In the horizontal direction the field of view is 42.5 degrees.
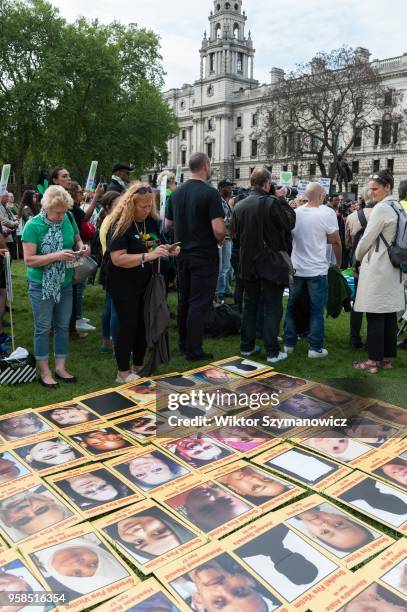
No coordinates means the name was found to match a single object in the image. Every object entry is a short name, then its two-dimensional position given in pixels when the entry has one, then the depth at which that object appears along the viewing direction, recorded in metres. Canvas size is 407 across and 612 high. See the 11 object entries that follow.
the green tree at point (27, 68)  31.06
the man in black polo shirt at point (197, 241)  4.72
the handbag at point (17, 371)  4.31
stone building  66.81
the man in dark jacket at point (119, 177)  5.69
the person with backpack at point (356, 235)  5.24
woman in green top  3.99
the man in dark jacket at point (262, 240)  4.75
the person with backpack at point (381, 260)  4.47
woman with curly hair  3.98
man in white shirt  4.95
